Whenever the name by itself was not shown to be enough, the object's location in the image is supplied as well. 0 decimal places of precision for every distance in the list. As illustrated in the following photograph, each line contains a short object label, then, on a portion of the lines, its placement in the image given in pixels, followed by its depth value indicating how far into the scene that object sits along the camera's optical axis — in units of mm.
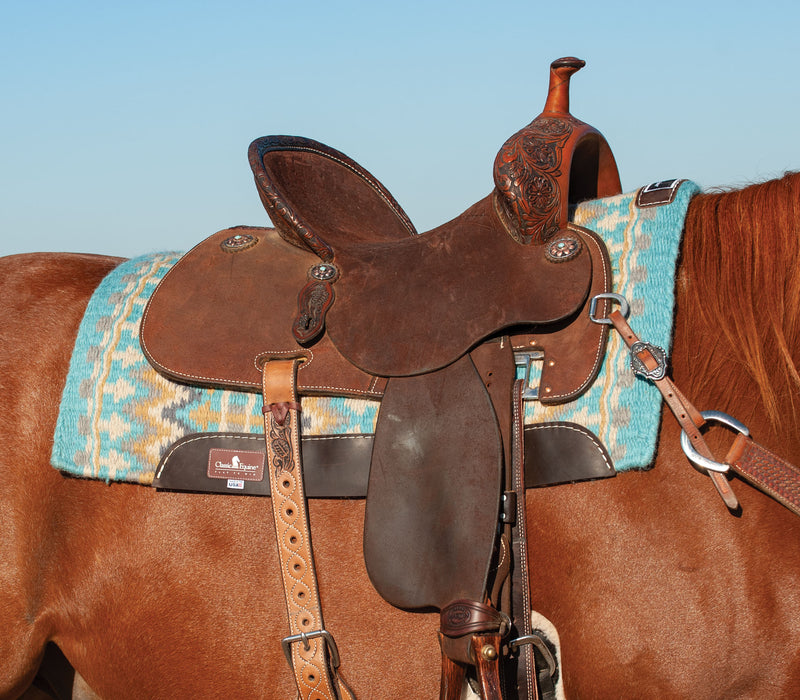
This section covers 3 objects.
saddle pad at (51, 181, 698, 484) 4345
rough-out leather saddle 4365
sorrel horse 4316
